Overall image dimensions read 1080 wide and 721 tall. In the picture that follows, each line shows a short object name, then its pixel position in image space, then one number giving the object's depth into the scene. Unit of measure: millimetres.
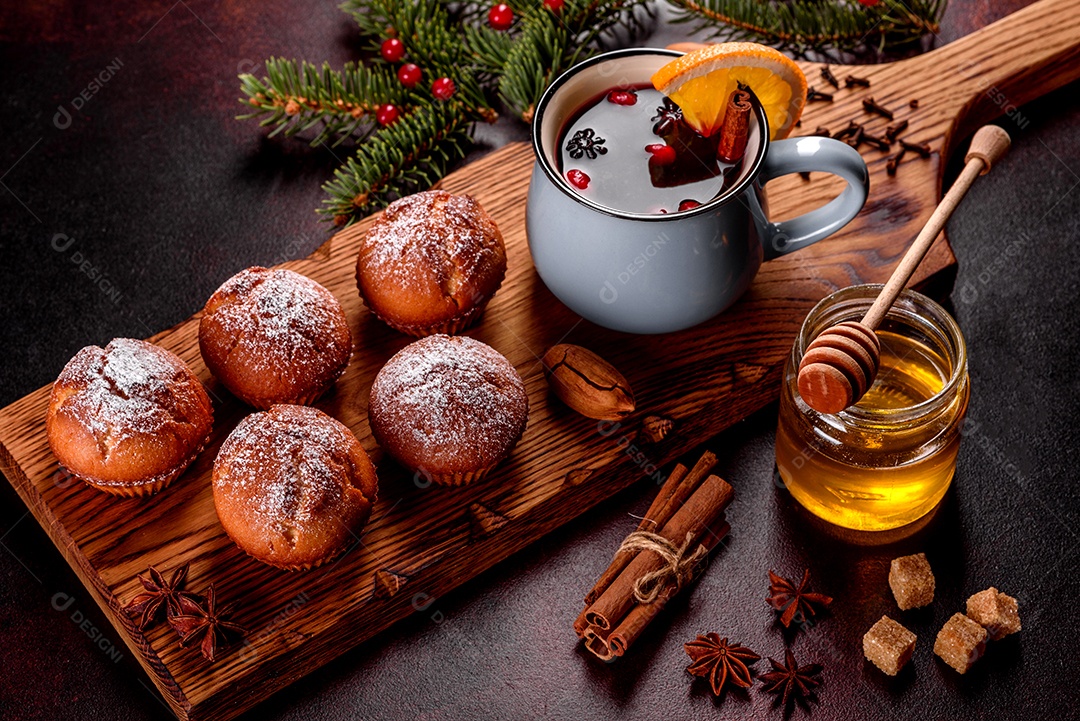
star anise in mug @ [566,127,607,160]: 656
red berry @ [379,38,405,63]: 779
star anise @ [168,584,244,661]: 603
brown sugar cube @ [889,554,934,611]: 631
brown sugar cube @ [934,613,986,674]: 618
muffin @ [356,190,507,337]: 653
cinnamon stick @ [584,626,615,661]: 627
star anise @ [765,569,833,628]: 635
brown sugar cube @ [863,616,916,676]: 616
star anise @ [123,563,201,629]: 610
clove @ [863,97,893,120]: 744
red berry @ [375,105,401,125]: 759
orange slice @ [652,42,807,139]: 632
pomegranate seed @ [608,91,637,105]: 666
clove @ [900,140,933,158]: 729
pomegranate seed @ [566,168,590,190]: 647
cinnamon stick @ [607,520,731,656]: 624
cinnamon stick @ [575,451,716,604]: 642
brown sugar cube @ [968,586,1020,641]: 624
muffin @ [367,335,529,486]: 623
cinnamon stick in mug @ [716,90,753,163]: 639
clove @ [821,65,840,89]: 753
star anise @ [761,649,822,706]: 621
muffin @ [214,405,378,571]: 604
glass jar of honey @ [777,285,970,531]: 612
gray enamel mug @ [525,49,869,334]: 635
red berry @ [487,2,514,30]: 775
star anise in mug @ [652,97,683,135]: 655
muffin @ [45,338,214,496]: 621
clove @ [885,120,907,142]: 735
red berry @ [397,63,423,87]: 768
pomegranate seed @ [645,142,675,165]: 649
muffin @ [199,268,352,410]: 638
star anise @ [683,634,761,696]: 621
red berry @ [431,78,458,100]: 758
